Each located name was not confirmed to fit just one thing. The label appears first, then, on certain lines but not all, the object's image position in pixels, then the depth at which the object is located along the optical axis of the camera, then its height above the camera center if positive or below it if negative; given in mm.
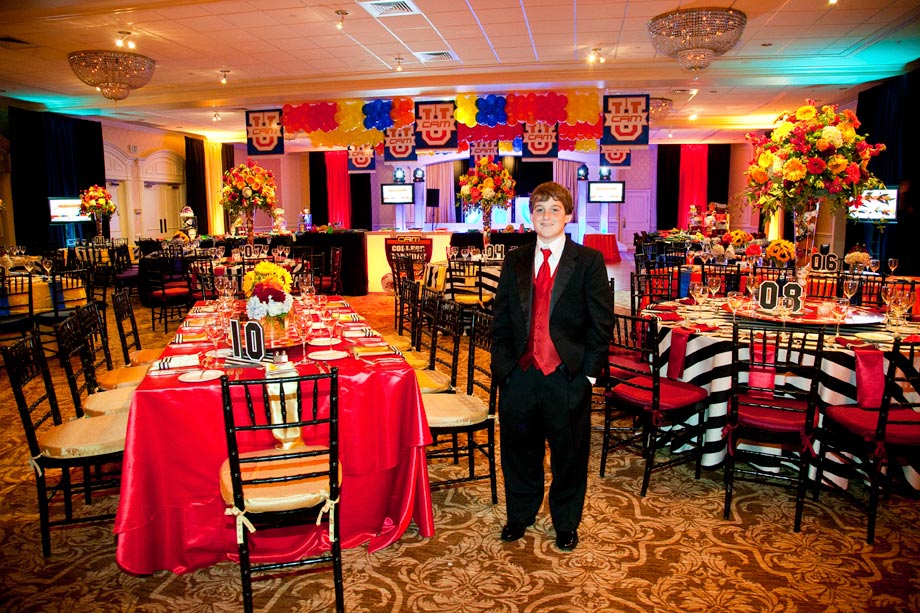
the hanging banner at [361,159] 11758 +1381
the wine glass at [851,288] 4406 -391
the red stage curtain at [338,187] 20141 +1457
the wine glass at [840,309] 4114 -537
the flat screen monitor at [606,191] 18359 +1172
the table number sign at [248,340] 3199 -539
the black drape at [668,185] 20250 +1485
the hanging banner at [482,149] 12562 +1640
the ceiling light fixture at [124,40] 7480 +2321
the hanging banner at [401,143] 10148 +1422
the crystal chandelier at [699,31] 6234 +1974
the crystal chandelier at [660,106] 10812 +2145
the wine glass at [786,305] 4319 -502
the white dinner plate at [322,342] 3583 -611
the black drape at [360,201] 20266 +1022
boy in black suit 2850 -541
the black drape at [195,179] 16688 +1438
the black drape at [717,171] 19891 +1882
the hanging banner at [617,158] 10188 +1202
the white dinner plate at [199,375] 2852 -641
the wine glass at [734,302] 4250 -478
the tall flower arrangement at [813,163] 4398 +475
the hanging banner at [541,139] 10062 +1465
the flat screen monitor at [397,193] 17609 +1098
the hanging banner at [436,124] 9875 +1675
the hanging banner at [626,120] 9336 +1638
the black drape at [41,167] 11836 +1282
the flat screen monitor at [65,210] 12406 +480
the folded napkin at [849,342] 3562 -630
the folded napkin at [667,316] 4355 -577
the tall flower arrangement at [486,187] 9453 +678
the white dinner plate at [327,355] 3275 -626
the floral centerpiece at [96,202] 12328 +620
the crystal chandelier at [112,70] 7828 +2047
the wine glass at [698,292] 4711 -441
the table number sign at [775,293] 4332 -421
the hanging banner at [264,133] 10328 +1617
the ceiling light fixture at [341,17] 6754 +2323
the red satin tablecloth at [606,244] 17641 -327
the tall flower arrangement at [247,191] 9680 +640
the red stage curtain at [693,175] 20094 +1788
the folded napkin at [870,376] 3416 -773
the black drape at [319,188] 20094 +1425
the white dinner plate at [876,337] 3744 -626
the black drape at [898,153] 9305 +1173
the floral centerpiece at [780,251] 4945 -152
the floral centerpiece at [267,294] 3305 -316
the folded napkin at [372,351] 3354 -624
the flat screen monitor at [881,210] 9664 +319
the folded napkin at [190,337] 3721 -608
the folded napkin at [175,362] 3107 -632
